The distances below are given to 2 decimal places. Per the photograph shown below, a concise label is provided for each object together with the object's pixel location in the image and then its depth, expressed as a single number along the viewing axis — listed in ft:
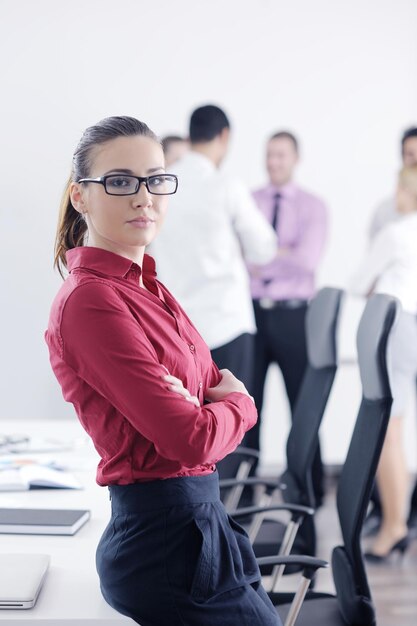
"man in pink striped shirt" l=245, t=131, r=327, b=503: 14.21
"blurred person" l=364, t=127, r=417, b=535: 13.28
